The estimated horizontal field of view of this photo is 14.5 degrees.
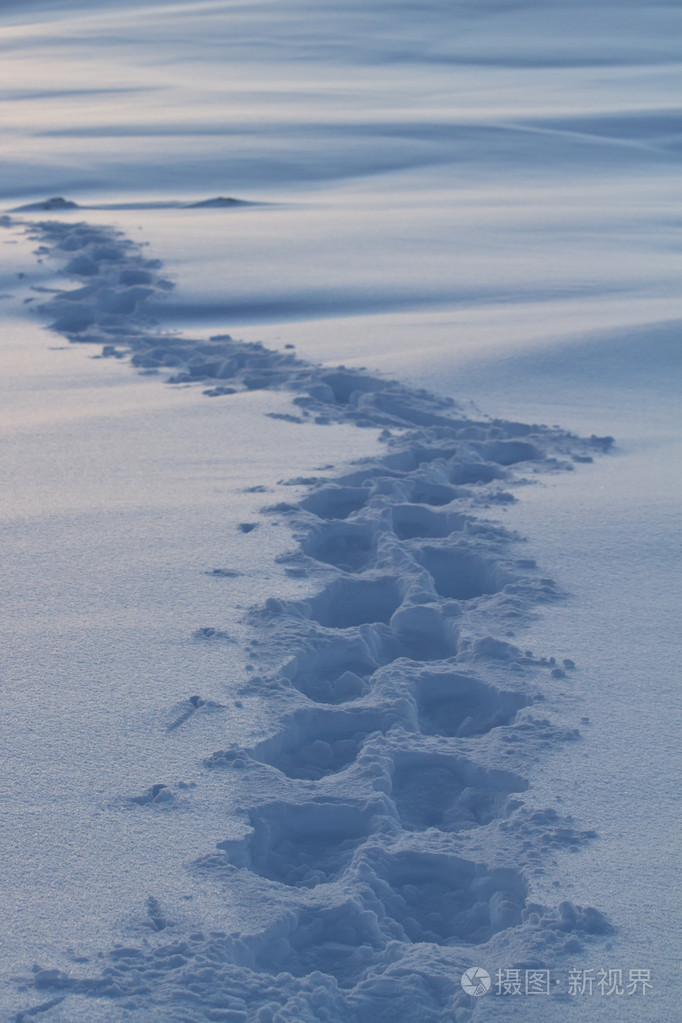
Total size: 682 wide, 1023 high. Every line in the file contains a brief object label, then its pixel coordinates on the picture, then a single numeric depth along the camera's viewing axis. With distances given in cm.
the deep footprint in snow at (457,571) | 818
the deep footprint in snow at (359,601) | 798
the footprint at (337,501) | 860
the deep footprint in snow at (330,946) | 659
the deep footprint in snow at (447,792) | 703
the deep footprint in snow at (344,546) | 829
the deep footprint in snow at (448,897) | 672
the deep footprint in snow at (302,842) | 683
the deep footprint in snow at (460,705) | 740
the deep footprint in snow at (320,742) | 717
